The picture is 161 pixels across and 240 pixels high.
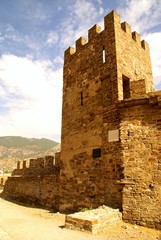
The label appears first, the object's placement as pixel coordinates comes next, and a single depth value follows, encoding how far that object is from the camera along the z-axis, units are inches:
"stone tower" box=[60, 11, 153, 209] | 282.8
